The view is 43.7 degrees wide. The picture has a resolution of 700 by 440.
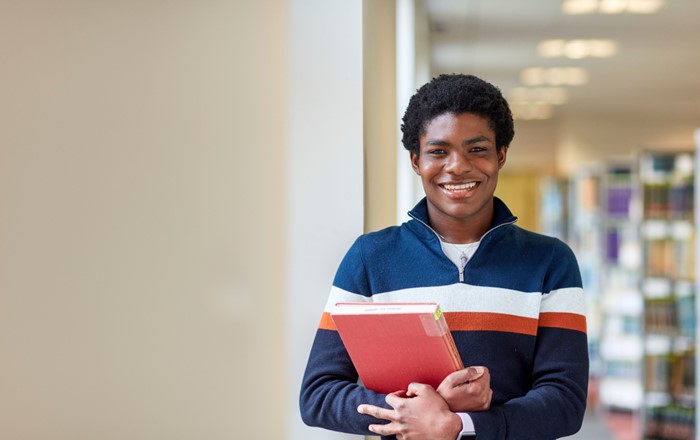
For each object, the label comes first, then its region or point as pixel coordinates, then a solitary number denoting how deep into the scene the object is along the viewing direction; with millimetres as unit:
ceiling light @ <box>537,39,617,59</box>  6336
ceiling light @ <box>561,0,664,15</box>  5191
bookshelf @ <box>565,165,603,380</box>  7453
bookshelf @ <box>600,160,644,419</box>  6871
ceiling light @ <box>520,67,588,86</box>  7453
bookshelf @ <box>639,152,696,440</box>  5340
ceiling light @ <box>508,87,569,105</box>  8570
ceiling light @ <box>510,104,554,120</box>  9780
